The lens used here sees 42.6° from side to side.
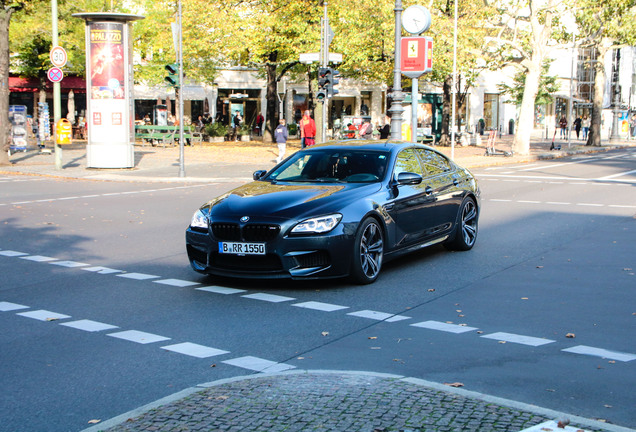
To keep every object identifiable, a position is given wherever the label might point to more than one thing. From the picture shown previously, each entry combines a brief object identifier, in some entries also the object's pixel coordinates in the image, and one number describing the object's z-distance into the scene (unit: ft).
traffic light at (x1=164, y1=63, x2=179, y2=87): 77.61
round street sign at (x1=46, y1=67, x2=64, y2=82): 85.35
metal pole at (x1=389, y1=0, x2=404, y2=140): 69.98
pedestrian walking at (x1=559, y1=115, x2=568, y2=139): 195.62
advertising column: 83.97
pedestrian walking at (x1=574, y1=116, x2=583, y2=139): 210.79
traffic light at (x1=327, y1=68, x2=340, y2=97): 82.94
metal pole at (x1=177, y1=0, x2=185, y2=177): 75.73
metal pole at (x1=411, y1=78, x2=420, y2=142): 79.56
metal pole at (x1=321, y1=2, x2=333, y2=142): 79.82
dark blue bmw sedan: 27.02
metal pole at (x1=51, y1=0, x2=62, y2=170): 86.35
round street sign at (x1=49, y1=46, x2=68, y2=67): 86.04
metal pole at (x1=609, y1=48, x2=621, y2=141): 171.63
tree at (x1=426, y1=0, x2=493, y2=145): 118.42
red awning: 176.55
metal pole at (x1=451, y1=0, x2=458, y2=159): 106.42
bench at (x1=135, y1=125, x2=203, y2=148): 135.13
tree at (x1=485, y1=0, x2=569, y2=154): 118.11
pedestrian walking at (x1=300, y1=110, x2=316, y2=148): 94.02
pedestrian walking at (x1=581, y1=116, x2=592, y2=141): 209.87
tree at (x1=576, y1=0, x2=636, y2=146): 112.88
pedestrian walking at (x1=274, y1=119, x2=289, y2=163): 96.25
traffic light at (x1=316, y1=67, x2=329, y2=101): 82.42
